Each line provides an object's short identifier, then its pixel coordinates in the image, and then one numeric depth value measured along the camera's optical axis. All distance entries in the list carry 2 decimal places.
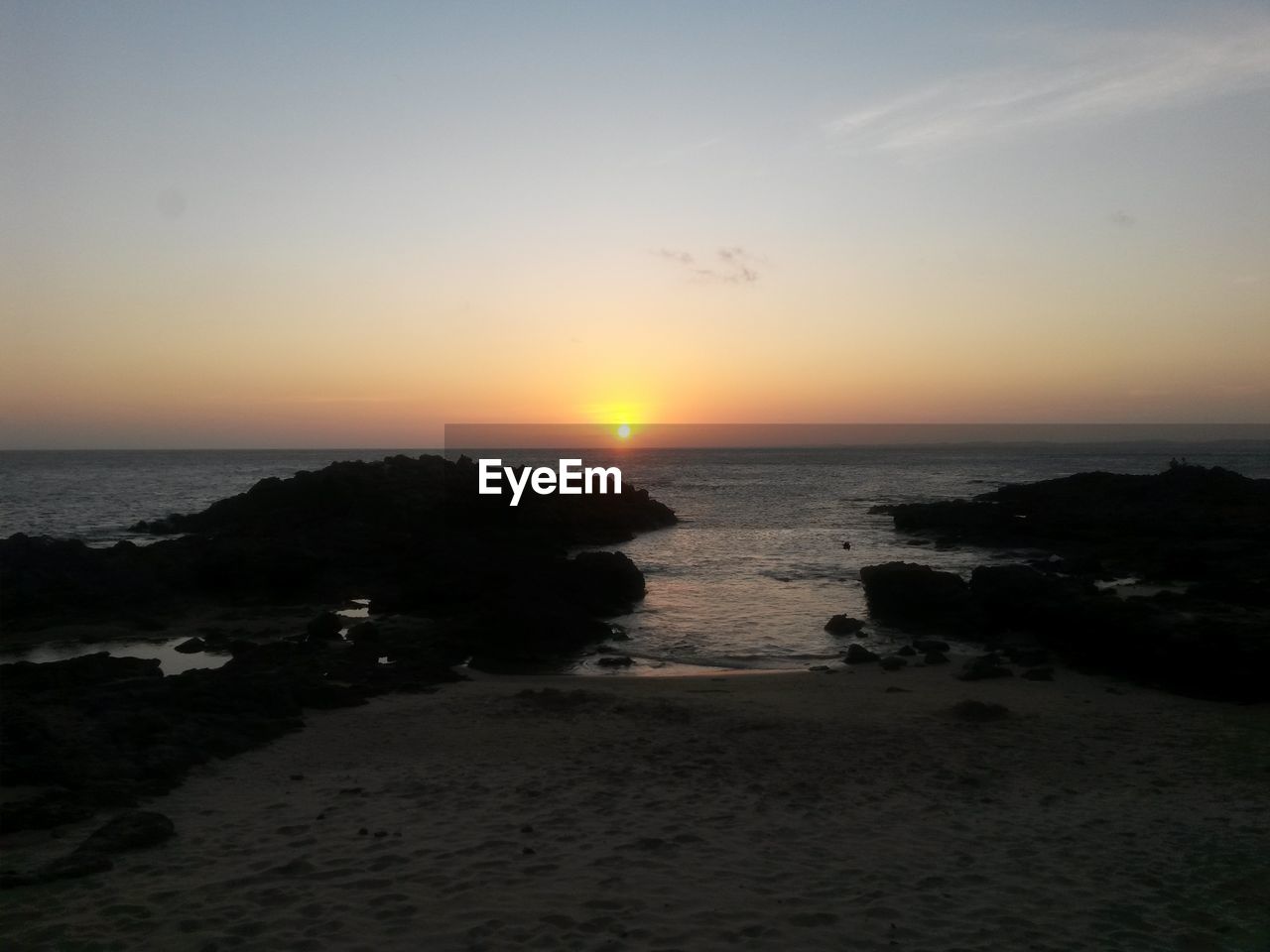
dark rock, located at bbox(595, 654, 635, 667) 20.20
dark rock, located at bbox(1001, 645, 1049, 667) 19.62
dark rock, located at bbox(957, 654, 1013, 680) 18.28
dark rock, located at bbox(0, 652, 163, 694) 15.36
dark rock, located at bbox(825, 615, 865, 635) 23.59
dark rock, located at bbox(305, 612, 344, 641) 21.31
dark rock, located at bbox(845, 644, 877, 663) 20.06
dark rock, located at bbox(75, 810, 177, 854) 9.16
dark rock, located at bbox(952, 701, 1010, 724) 14.69
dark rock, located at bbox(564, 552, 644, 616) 26.97
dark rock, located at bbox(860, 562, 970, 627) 24.69
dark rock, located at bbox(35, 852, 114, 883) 8.52
